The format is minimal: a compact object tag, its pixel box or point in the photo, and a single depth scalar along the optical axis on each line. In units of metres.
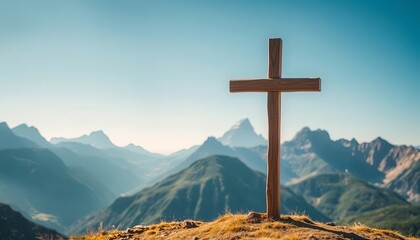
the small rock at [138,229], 17.62
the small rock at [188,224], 16.95
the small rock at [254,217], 14.92
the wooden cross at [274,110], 15.26
